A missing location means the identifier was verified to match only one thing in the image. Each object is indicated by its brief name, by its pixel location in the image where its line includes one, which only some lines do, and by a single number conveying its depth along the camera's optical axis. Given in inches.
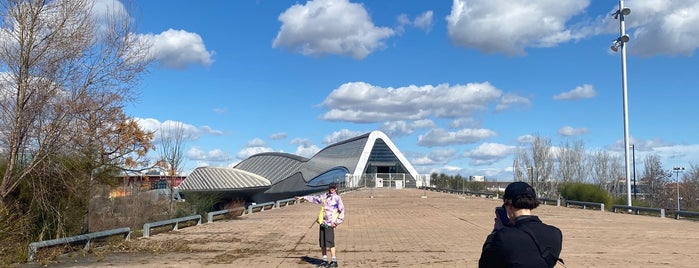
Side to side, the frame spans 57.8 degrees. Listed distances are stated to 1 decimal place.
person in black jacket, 138.9
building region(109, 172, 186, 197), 1329.7
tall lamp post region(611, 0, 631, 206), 1295.5
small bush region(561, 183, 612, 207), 1547.2
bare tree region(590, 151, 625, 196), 2839.6
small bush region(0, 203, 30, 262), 409.4
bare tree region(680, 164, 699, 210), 2163.3
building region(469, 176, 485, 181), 3449.8
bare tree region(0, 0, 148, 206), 424.5
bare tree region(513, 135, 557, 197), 2773.1
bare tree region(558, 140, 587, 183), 2787.9
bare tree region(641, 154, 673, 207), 2253.0
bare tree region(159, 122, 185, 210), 1848.3
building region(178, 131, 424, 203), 3516.2
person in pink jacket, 436.5
